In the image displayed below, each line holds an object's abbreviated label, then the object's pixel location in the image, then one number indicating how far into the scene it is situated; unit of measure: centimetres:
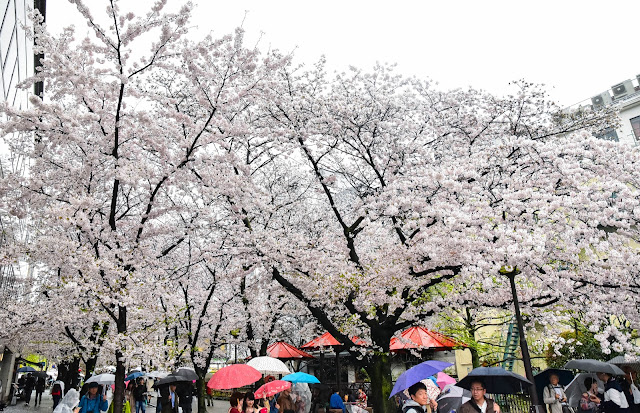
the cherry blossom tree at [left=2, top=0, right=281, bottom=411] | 908
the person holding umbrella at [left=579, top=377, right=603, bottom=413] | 886
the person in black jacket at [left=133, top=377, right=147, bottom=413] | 1758
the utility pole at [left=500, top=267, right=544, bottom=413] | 756
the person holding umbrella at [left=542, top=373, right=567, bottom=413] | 956
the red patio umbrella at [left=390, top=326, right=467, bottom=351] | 1396
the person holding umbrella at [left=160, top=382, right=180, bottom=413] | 1348
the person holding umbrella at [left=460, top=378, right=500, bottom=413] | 580
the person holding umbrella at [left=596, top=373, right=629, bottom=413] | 815
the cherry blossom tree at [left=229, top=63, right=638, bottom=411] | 920
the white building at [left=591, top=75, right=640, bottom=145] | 2392
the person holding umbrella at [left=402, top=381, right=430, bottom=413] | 585
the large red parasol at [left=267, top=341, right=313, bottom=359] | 1577
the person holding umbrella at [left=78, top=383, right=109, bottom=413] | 973
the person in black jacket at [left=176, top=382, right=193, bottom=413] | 1441
